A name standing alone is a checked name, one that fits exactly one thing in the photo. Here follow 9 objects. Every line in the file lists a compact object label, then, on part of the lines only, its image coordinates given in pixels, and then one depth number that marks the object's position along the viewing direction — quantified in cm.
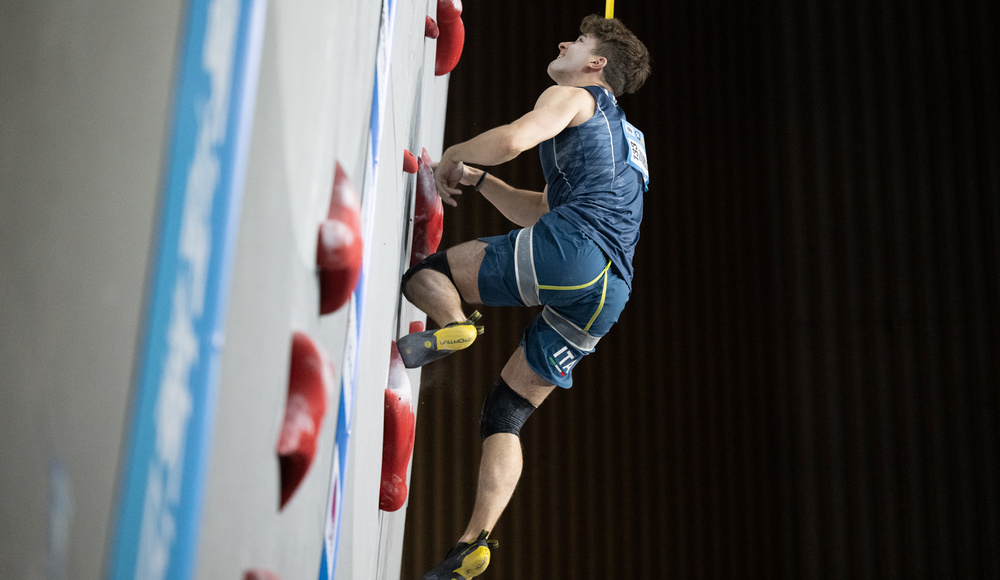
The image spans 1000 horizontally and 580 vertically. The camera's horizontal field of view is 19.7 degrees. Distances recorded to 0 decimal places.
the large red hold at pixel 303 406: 345
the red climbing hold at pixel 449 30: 894
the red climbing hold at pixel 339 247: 373
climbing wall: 202
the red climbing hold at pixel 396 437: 827
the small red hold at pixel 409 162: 826
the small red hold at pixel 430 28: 862
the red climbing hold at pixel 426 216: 872
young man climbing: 856
